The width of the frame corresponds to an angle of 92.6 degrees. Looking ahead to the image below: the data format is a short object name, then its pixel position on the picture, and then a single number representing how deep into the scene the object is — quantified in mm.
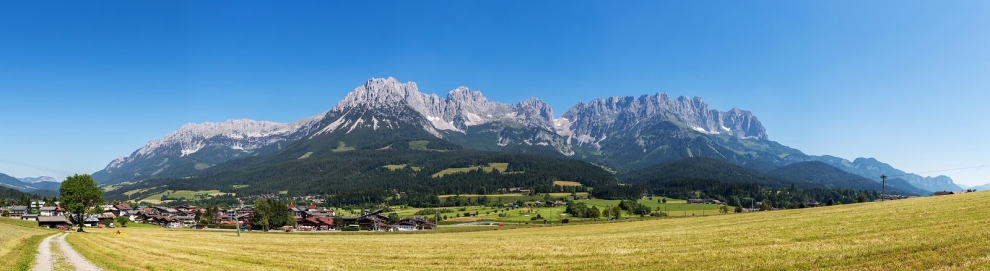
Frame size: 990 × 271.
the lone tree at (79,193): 92125
